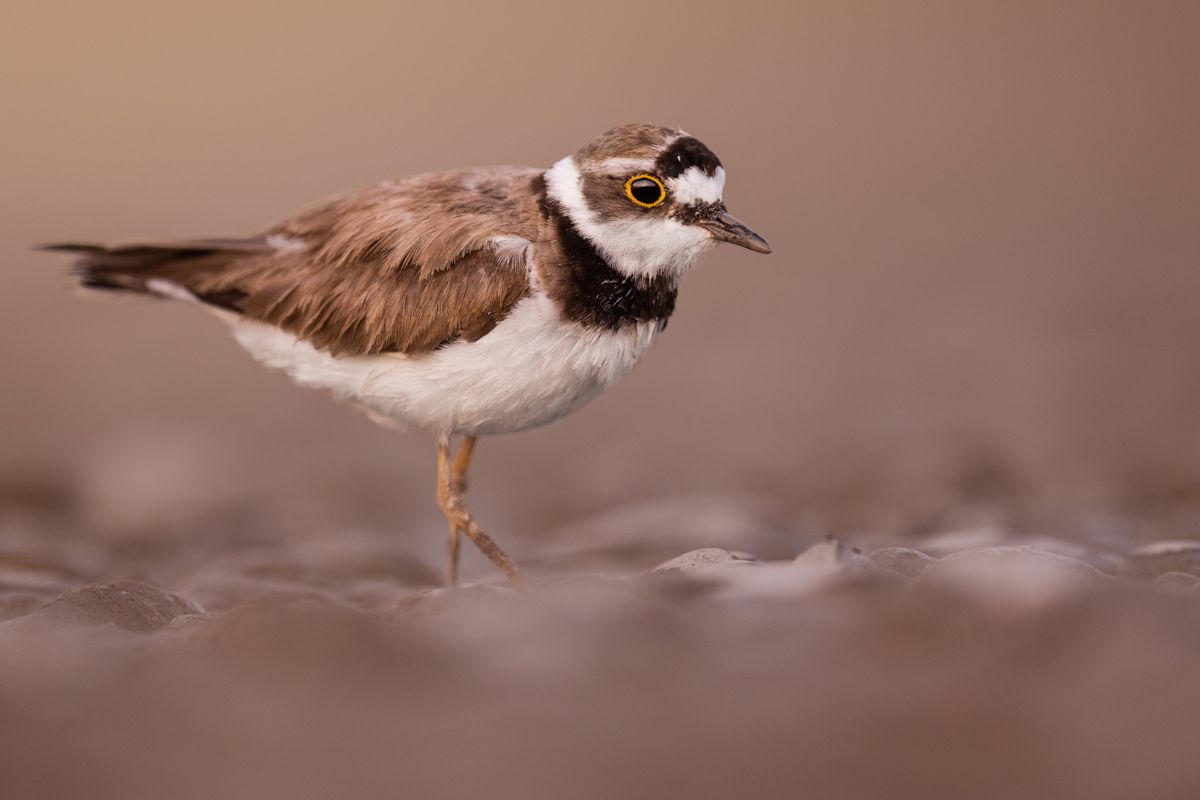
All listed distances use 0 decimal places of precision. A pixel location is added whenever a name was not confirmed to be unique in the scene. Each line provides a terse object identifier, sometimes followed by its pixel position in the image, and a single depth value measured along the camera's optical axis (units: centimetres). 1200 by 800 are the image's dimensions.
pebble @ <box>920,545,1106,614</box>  711
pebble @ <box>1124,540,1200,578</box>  914
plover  880
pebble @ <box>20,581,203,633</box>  848
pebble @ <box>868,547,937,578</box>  849
